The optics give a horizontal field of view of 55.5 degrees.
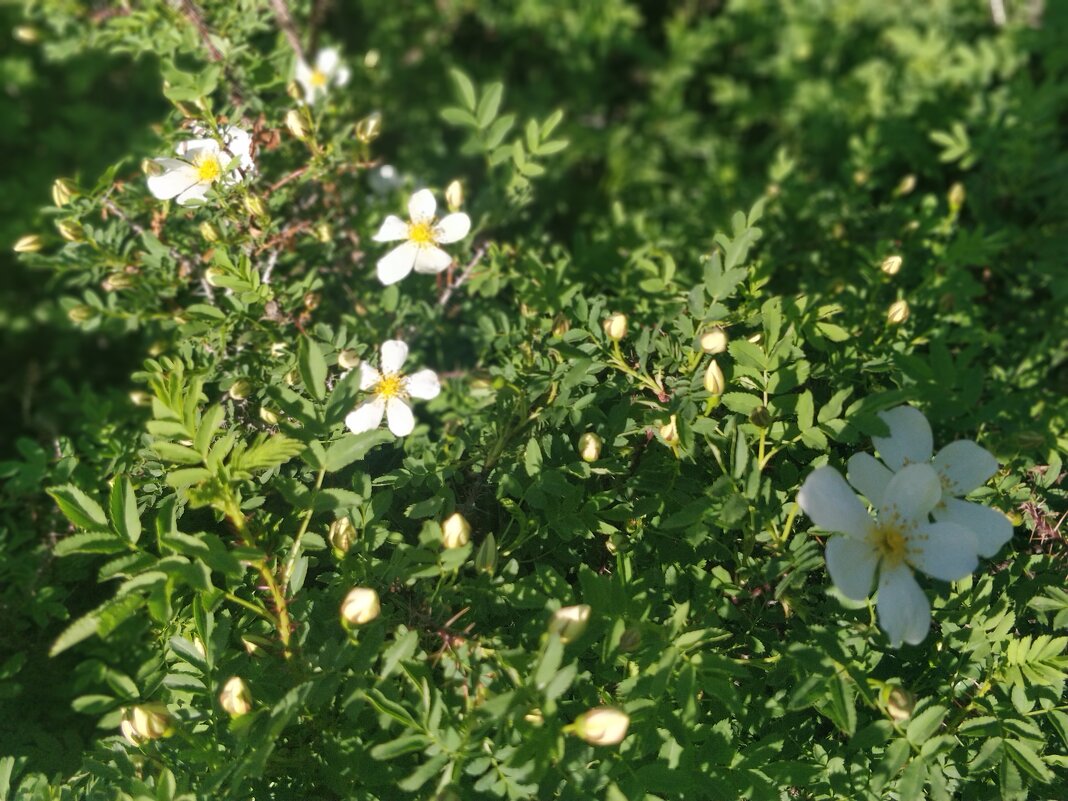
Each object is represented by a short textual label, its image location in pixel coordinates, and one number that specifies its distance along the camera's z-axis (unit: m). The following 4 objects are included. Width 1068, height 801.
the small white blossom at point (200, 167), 0.39
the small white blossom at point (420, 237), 0.43
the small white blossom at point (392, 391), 0.39
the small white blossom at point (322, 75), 0.52
